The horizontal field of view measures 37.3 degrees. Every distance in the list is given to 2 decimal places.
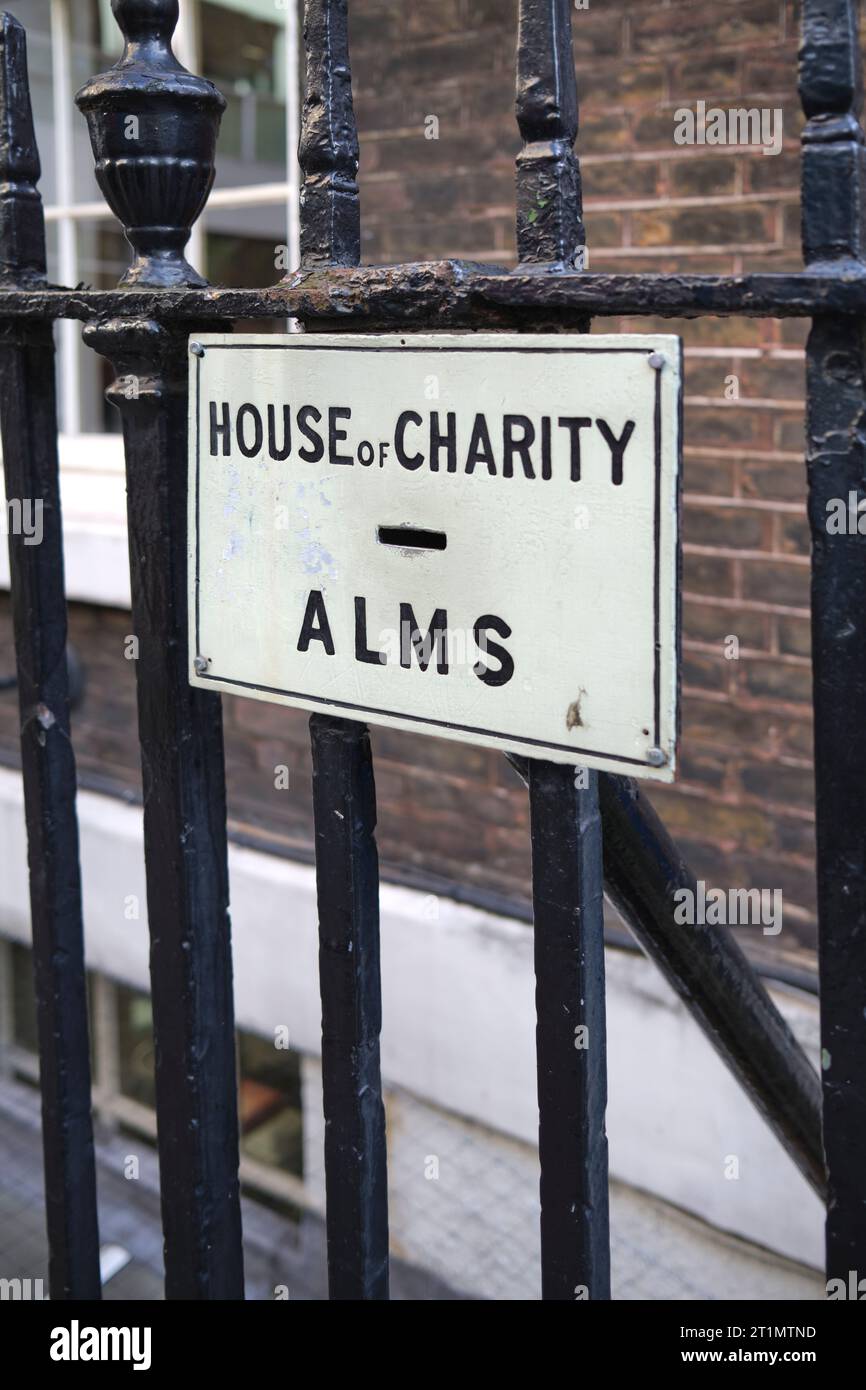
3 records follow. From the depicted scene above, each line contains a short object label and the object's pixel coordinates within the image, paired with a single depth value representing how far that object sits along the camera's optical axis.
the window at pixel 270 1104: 3.71
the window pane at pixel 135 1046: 4.09
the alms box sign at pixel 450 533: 0.83
